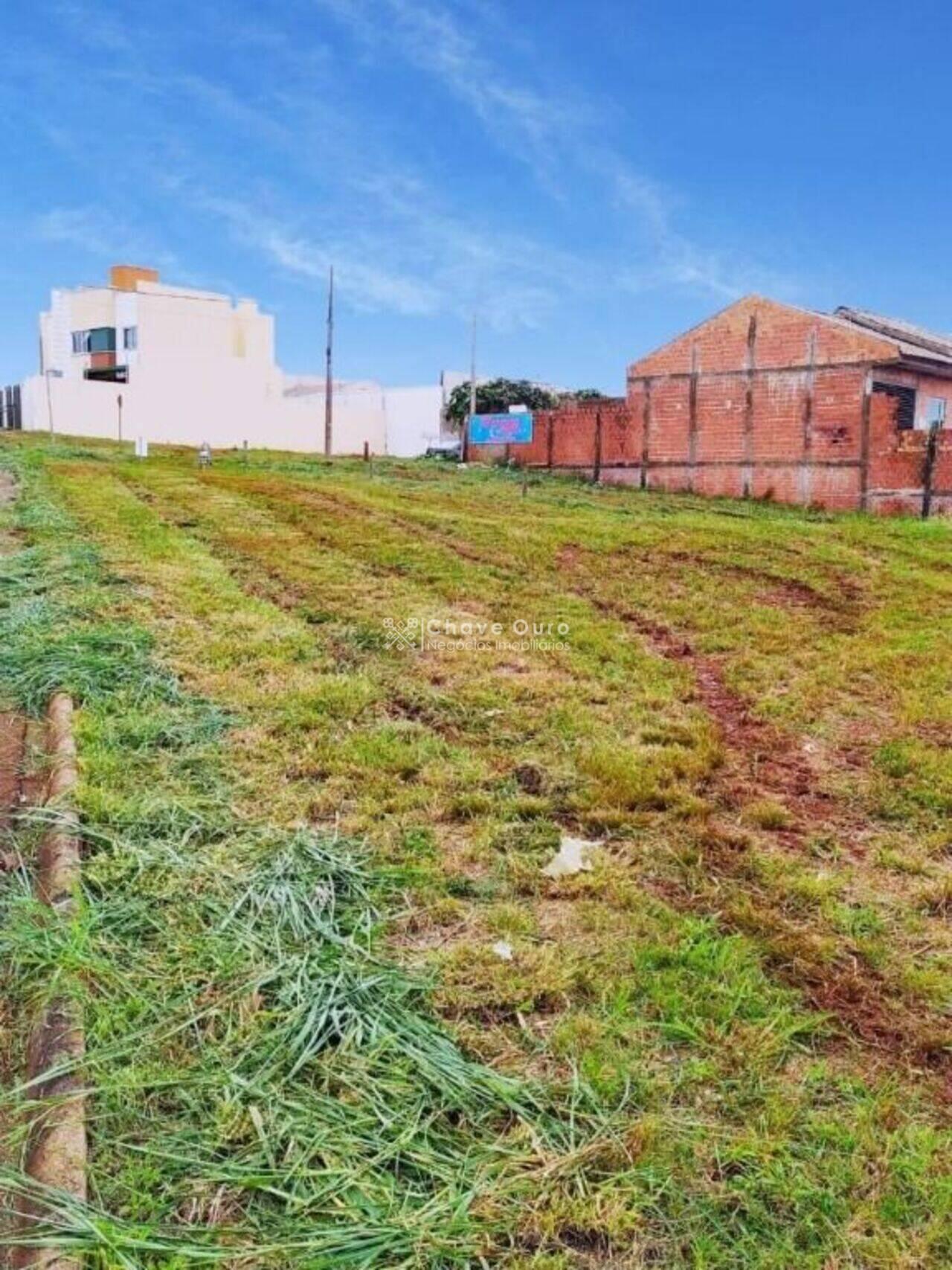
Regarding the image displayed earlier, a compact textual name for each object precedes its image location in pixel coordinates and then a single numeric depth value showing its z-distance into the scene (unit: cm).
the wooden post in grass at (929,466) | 1711
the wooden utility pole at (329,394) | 3340
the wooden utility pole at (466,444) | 2711
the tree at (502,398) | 4306
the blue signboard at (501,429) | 2483
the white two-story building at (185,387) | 3981
